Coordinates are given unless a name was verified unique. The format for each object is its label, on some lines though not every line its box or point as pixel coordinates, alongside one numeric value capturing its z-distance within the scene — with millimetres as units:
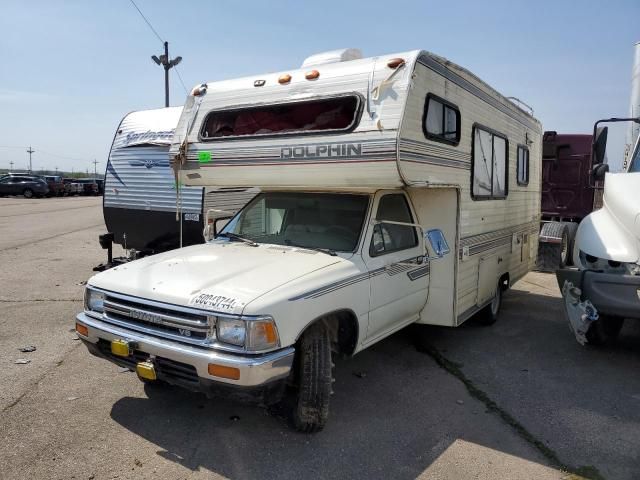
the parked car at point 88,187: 42269
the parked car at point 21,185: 35031
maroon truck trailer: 11891
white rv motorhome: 3473
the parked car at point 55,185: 37250
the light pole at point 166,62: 17234
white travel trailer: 7930
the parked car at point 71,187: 40031
